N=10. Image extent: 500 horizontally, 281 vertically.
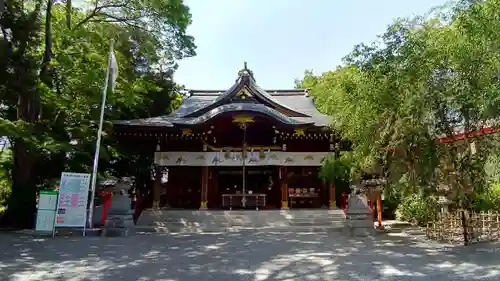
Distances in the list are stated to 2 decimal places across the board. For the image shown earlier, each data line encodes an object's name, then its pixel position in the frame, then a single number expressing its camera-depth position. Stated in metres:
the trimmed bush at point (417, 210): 10.11
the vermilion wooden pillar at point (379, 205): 11.61
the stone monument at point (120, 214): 10.35
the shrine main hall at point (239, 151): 15.01
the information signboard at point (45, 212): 9.91
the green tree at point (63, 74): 11.21
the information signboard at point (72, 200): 9.89
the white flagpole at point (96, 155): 10.40
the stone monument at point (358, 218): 10.30
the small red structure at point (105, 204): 12.05
